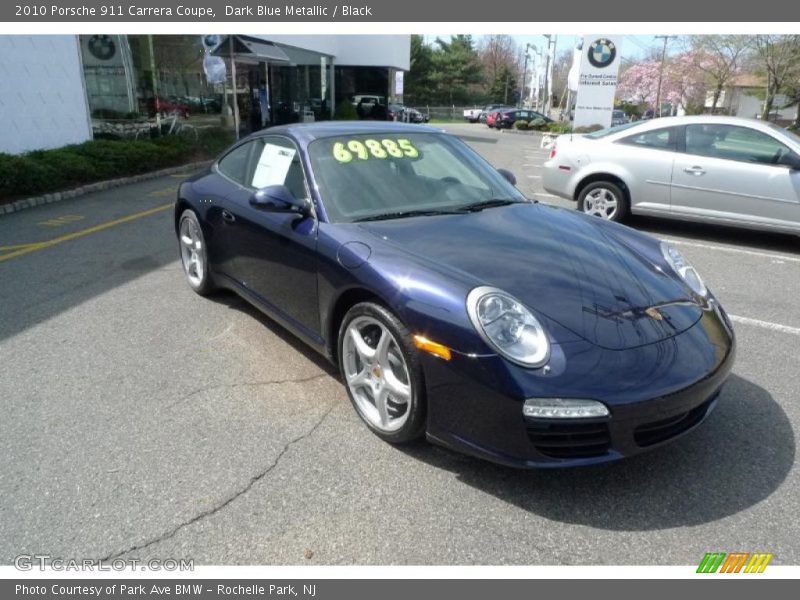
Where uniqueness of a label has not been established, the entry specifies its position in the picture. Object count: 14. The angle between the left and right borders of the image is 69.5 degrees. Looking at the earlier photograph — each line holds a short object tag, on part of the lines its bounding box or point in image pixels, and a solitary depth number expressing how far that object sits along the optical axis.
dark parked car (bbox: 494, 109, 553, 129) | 35.20
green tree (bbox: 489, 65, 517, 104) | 72.69
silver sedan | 6.34
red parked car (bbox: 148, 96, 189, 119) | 13.88
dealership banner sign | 17.30
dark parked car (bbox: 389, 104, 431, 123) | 32.53
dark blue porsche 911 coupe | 2.24
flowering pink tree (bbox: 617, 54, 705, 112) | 42.06
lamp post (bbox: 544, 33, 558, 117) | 45.99
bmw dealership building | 10.33
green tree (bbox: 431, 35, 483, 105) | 62.62
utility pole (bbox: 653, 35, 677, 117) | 47.91
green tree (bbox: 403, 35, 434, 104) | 61.34
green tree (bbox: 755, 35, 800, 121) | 24.66
